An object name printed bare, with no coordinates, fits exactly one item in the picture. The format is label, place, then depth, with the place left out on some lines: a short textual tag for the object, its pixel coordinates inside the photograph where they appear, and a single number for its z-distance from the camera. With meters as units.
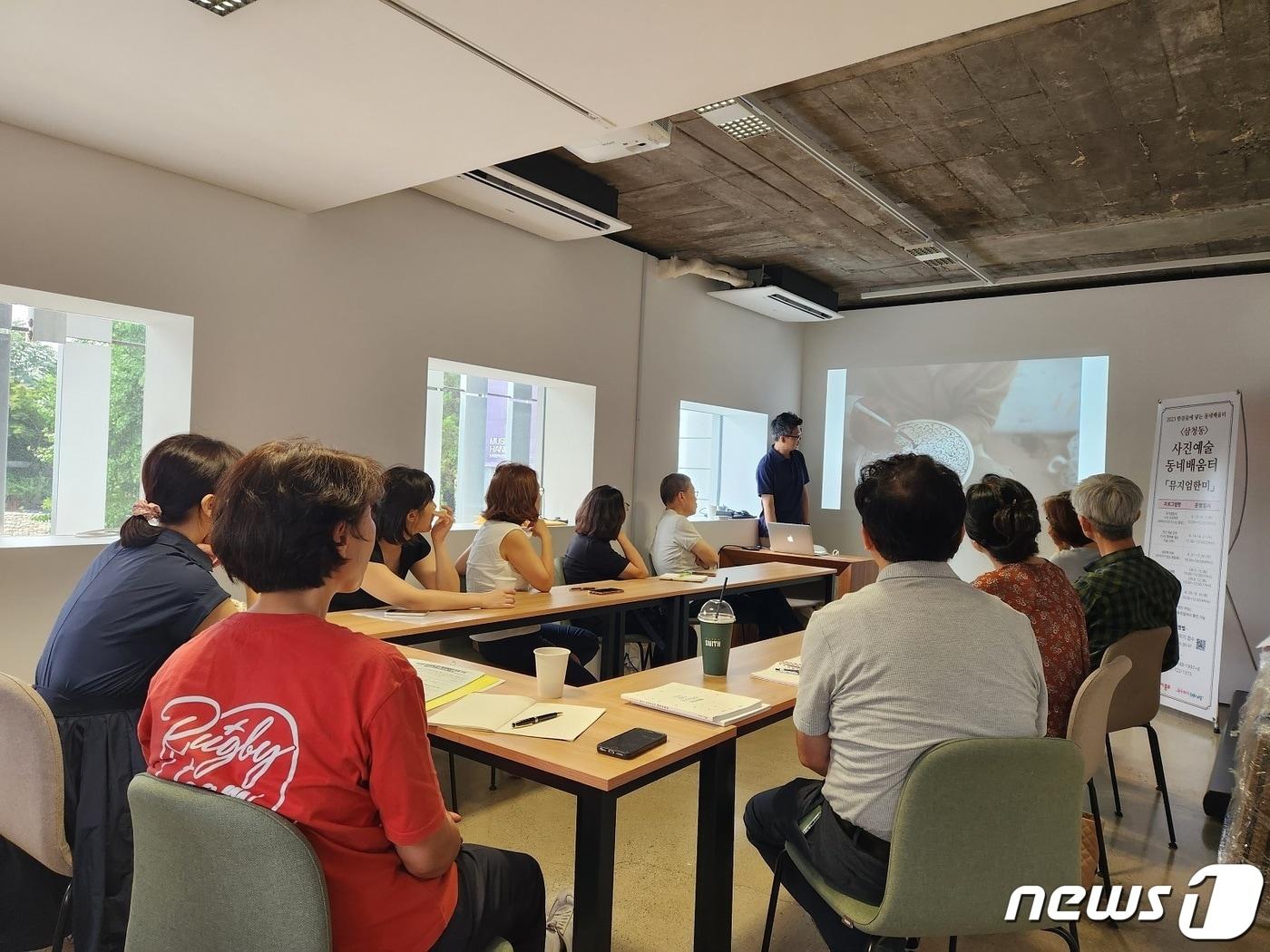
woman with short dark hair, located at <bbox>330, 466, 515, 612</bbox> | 2.84
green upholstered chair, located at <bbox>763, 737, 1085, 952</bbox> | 1.38
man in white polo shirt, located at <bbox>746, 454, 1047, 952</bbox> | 1.45
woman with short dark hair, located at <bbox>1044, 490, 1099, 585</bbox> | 3.30
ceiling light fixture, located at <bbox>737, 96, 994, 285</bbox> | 3.48
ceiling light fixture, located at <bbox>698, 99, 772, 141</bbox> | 3.45
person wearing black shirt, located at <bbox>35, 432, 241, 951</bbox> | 1.63
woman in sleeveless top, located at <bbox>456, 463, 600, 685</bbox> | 3.35
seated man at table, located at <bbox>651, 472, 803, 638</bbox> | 4.88
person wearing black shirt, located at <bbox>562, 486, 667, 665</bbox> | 4.17
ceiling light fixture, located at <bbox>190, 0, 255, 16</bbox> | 2.11
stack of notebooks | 1.82
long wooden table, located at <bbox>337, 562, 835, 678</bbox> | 2.71
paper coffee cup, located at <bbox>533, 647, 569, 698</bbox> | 1.94
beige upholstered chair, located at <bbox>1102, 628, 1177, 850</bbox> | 2.59
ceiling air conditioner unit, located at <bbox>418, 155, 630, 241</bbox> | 4.10
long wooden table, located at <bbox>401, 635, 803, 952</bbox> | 1.48
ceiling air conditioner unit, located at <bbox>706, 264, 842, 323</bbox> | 6.19
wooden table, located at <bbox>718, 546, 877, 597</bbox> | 5.39
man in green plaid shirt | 2.70
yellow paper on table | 1.88
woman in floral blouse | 2.19
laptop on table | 5.78
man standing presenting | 6.56
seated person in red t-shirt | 1.07
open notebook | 1.70
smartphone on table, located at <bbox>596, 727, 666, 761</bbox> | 1.57
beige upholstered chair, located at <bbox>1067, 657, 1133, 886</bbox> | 1.94
